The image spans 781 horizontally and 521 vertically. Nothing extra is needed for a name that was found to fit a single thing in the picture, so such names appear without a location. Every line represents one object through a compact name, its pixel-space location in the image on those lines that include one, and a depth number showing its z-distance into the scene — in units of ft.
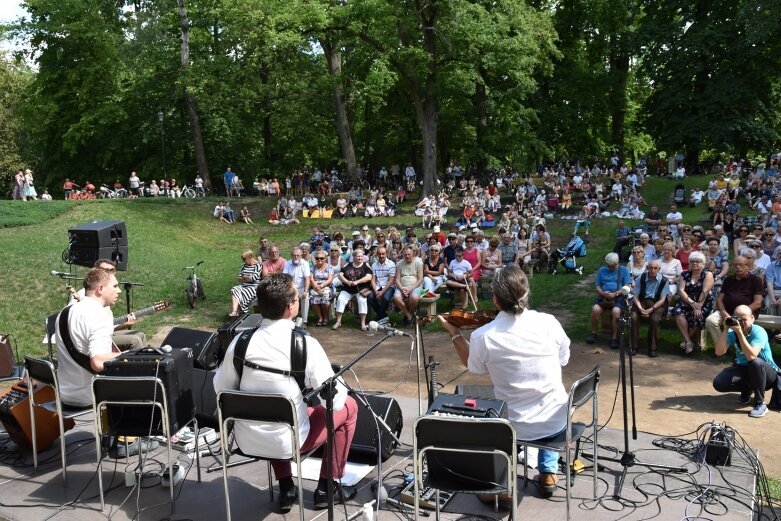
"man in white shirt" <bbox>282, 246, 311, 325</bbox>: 36.58
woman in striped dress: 37.24
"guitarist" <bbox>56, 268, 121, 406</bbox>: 16.67
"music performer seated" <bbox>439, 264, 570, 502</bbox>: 13.87
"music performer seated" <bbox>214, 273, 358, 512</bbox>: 13.58
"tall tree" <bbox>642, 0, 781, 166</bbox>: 85.56
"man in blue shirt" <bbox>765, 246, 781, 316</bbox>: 28.58
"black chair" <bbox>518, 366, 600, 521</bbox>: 13.53
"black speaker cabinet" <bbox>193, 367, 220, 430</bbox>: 18.57
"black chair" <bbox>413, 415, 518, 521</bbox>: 11.99
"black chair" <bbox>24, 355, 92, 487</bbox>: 16.38
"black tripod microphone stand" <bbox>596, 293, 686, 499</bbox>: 16.14
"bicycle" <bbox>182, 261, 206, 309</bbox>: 41.81
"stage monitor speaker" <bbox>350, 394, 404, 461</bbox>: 17.16
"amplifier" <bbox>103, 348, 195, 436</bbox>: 15.21
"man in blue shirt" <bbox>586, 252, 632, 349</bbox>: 30.17
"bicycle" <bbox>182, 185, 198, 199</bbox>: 100.11
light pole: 104.81
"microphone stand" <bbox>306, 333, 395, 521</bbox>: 12.29
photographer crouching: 20.68
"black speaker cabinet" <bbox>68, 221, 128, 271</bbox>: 31.03
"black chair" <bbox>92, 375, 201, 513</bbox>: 14.78
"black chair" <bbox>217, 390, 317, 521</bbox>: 13.07
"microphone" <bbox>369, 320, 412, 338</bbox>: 14.68
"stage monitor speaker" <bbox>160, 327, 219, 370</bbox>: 20.68
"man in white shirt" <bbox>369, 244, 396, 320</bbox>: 36.04
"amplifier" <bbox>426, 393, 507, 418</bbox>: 12.79
